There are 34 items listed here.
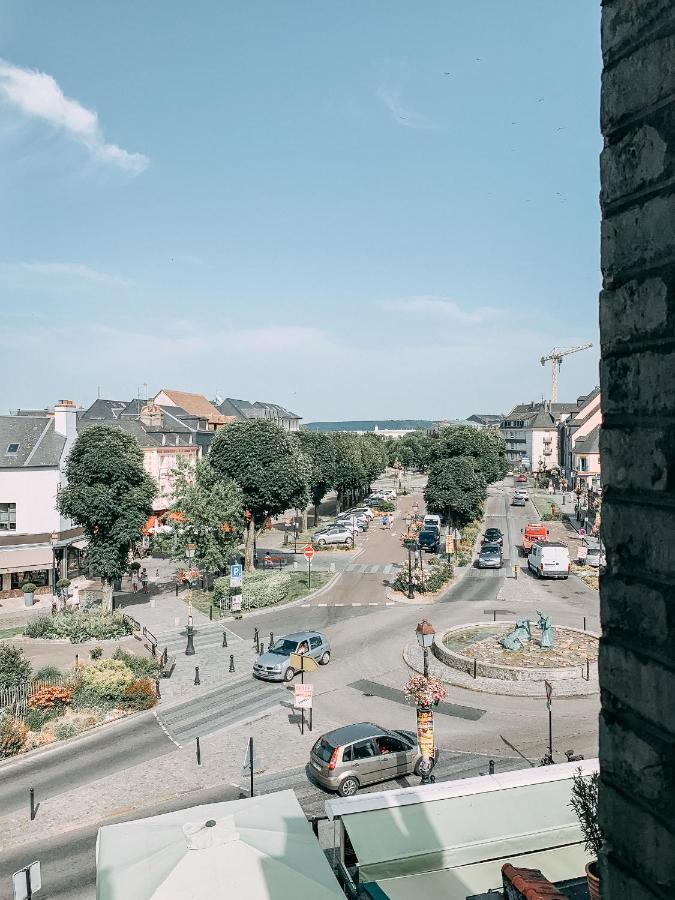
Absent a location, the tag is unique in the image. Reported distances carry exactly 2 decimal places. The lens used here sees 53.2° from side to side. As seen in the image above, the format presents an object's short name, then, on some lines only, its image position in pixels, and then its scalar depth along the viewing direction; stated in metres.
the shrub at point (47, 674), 22.75
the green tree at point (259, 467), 43.25
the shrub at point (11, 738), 18.80
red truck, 49.10
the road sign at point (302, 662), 20.58
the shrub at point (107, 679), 21.95
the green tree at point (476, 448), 55.81
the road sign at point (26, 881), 9.69
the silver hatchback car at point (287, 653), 24.00
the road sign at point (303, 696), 18.88
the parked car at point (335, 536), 54.16
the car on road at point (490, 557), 43.38
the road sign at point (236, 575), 34.31
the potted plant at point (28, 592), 37.41
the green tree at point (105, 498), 33.72
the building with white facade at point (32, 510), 38.84
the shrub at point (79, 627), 30.41
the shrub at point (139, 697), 21.83
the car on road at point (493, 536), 49.34
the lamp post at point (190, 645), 27.42
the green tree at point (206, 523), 37.88
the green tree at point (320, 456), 65.50
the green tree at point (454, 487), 51.88
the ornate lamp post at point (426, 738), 16.39
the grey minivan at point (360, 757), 15.88
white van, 39.78
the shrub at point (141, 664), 23.96
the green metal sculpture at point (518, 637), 25.58
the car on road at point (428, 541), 49.66
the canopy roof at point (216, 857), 9.26
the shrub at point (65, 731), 19.94
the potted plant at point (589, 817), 8.55
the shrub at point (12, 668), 21.41
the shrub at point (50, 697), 20.89
